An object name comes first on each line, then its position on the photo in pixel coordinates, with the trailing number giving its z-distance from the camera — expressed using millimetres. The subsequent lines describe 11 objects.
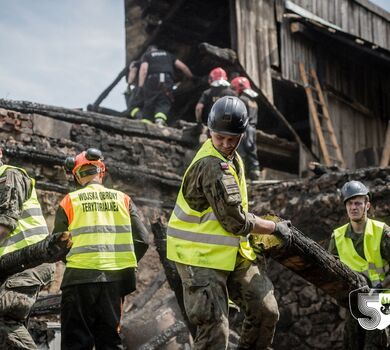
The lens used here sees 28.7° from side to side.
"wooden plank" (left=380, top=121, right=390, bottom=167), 14740
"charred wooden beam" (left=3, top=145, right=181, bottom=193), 9609
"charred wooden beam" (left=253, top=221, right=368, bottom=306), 5145
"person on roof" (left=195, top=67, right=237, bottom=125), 12367
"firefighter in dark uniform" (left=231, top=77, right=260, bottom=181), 11914
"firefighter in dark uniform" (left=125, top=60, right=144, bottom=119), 13570
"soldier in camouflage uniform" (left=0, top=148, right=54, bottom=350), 5488
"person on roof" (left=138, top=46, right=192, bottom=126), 13367
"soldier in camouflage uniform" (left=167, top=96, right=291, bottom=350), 4754
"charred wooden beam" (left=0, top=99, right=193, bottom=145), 10078
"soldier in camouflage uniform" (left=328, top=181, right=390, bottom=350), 6387
